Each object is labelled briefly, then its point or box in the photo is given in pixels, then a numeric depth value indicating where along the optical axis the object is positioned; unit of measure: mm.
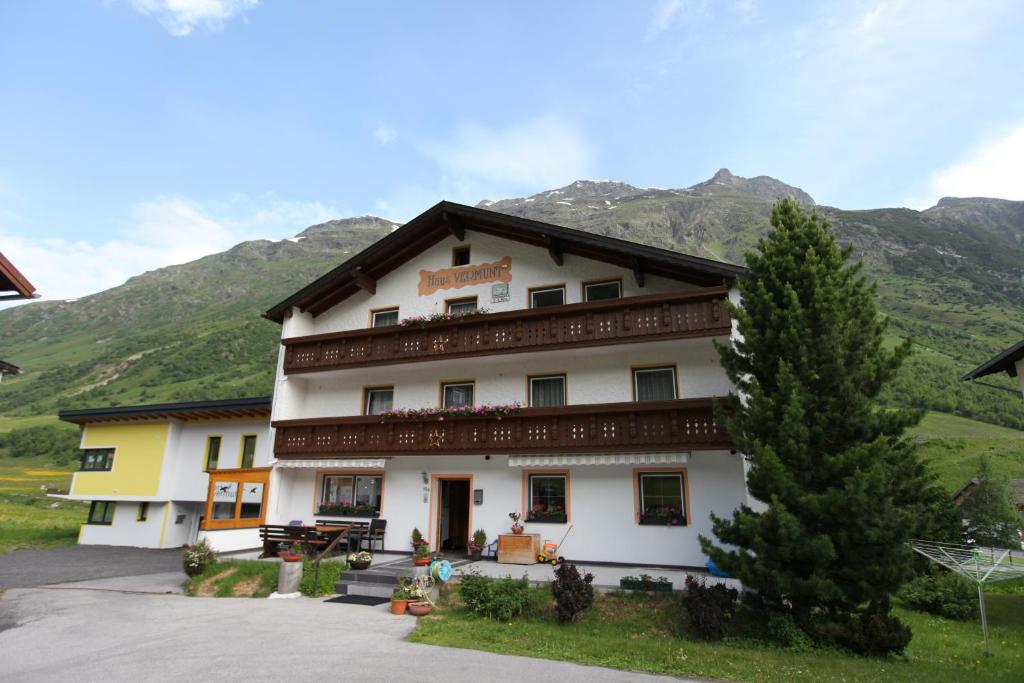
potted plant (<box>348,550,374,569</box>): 14523
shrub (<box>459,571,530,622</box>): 11234
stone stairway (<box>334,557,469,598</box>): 13617
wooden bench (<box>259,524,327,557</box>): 16531
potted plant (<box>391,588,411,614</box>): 11938
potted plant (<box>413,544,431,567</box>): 13016
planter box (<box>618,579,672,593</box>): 12234
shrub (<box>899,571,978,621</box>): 13188
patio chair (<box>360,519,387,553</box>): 18219
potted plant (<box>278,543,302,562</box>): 14172
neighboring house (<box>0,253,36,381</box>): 12500
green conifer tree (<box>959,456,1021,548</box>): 19672
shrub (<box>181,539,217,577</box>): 15394
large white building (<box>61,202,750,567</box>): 15758
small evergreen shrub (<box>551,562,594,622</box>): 10805
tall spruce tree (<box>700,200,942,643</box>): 9266
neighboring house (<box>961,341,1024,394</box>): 12553
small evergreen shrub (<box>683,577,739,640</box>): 9984
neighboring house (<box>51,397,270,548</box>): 23672
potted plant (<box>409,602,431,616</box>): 11742
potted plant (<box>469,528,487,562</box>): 17047
